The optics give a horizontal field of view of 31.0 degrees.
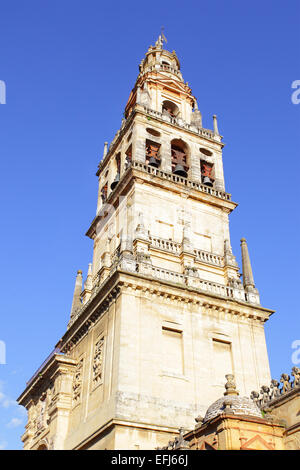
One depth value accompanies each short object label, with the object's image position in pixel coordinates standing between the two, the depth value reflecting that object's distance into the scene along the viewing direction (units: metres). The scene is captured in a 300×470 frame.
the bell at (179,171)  36.12
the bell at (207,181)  37.06
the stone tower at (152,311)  25.27
